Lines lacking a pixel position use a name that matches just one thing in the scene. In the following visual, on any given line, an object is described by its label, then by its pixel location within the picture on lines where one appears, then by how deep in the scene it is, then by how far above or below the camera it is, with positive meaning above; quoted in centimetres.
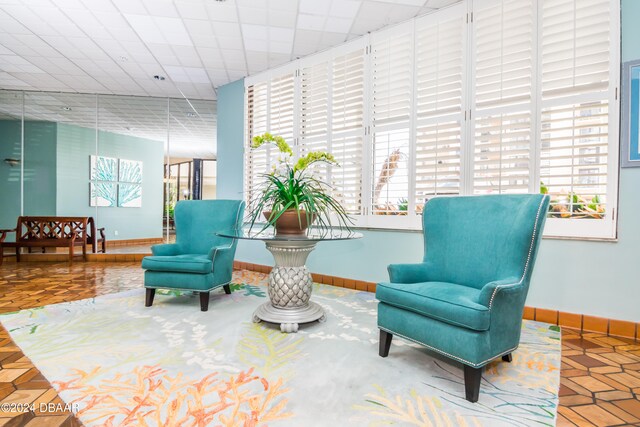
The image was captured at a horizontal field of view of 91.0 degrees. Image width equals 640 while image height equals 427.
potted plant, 228 +6
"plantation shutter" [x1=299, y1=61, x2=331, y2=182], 377 +121
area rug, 132 -86
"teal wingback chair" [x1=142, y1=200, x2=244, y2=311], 263 -43
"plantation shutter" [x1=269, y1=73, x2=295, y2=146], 413 +138
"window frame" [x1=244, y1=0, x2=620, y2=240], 225 +85
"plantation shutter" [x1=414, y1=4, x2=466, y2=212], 287 +103
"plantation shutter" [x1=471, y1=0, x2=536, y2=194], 255 +98
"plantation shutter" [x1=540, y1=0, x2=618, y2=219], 228 +81
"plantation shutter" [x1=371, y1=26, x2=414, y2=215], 317 +97
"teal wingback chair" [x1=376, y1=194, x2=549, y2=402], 143 -40
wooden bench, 483 -46
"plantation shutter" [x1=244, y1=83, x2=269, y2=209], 442 +114
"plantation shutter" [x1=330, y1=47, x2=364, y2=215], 351 +96
